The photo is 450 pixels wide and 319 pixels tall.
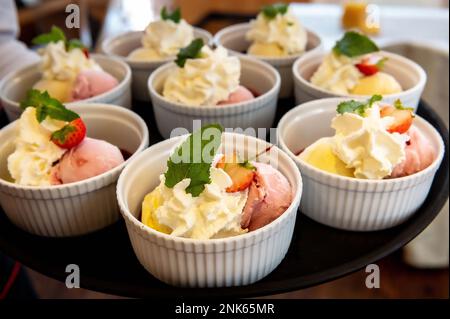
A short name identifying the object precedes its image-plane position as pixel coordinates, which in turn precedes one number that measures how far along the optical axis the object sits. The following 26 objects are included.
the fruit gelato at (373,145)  0.51
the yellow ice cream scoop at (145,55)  0.64
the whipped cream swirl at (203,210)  0.47
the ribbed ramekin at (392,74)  0.57
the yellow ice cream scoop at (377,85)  0.58
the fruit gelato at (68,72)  0.59
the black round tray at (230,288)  0.47
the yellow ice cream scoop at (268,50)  0.65
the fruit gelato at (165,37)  0.64
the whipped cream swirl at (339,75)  0.59
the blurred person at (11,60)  0.66
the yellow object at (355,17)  0.87
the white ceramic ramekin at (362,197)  0.50
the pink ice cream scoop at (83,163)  0.51
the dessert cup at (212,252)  0.46
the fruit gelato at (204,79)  0.57
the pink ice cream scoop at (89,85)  0.59
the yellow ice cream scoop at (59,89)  0.60
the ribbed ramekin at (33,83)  0.58
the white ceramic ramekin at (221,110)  0.56
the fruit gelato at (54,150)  0.51
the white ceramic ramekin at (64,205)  0.50
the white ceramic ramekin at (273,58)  0.63
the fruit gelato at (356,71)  0.59
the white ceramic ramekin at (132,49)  0.63
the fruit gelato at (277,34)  0.65
